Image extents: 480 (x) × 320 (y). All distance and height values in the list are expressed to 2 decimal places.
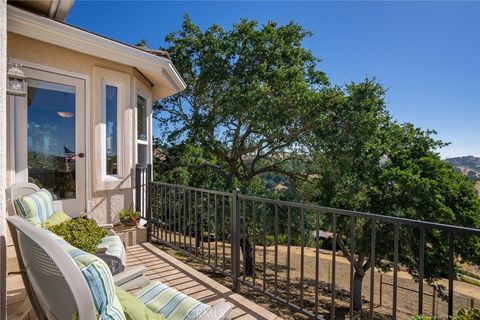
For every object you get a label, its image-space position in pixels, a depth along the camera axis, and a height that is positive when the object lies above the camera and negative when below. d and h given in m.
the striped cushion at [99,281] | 0.89 -0.42
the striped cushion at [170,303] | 1.46 -0.84
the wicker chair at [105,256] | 1.91 -0.83
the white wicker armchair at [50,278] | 0.82 -0.41
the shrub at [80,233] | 2.22 -0.65
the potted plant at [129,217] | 4.50 -1.01
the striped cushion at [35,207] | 2.34 -0.47
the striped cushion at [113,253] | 2.28 -0.91
